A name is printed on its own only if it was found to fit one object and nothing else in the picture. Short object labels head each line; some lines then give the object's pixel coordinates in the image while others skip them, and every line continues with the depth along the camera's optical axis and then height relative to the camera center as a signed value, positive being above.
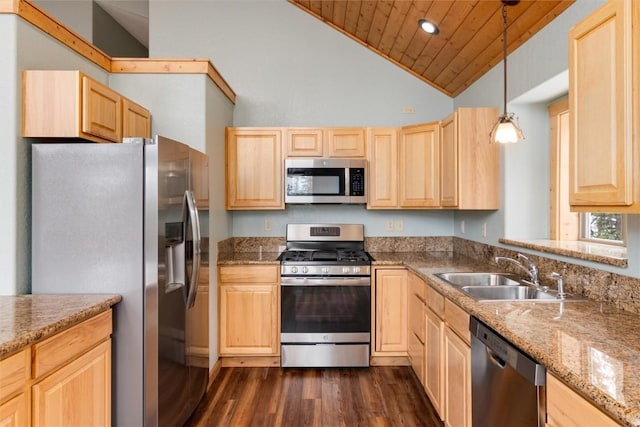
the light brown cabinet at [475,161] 2.79 +0.41
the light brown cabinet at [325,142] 3.45 +0.68
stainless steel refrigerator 1.84 -0.14
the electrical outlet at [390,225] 3.81 -0.12
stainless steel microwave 3.37 +0.31
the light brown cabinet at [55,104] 1.83 +0.55
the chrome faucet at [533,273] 2.09 -0.34
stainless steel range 3.08 -0.83
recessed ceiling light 2.80 +1.45
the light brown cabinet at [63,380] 1.20 -0.62
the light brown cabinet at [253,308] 3.12 -0.79
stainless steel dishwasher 1.23 -0.65
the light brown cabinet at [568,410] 0.94 -0.54
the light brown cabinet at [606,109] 1.20 +0.37
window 2.43 +0.17
